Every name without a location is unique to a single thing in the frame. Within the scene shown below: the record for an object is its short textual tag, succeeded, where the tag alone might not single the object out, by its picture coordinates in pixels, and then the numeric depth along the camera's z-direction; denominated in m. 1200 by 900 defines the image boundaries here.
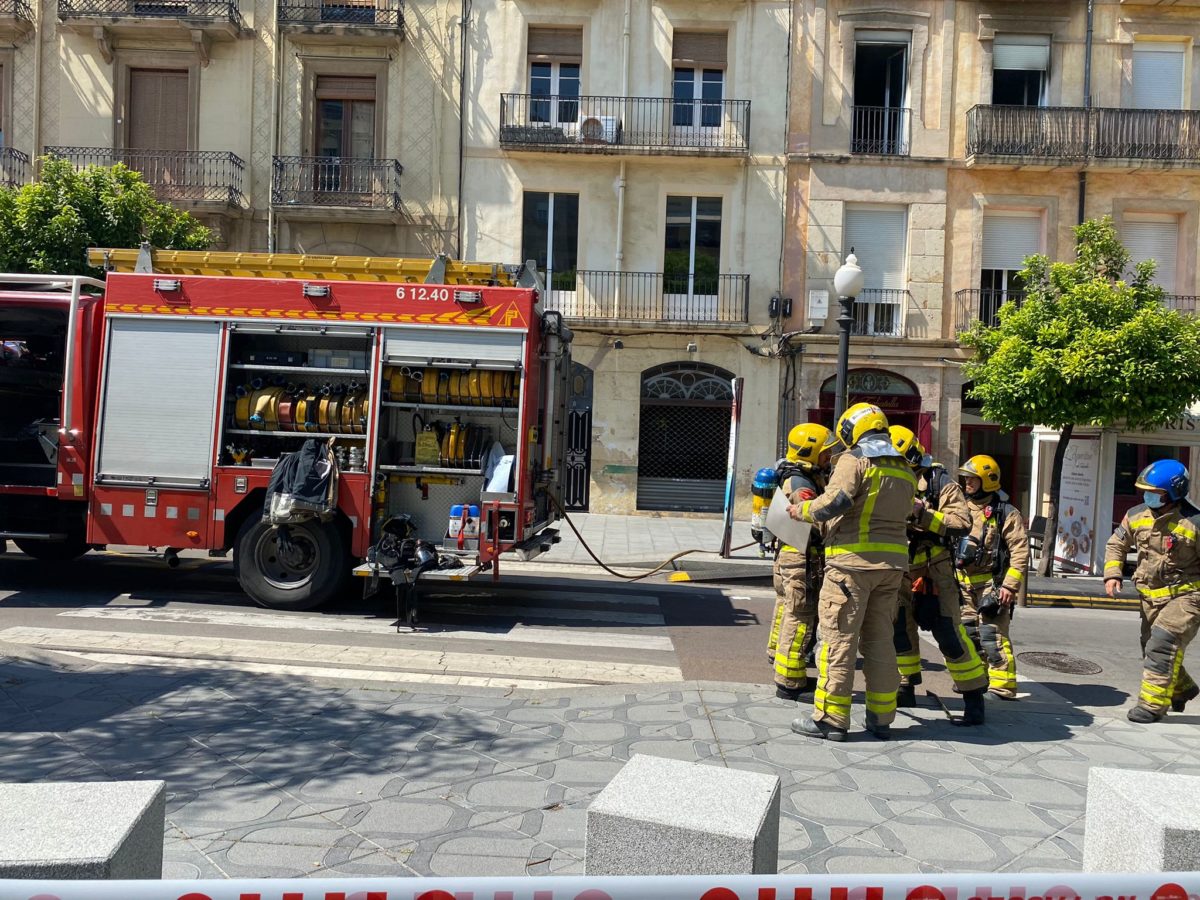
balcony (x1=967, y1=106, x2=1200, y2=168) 19.02
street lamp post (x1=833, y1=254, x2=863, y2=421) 11.78
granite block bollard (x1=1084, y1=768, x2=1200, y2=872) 2.65
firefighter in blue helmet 6.36
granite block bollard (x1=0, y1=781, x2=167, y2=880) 2.30
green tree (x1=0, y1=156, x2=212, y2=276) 15.89
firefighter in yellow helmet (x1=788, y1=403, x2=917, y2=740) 5.34
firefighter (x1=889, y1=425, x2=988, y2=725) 5.88
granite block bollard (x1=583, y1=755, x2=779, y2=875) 2.62
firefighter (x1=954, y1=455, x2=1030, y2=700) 6.69
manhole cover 8.04
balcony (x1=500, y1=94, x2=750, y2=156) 19.53
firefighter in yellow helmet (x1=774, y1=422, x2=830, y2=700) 6.21
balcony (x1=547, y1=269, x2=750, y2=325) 19.91
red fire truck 8.54
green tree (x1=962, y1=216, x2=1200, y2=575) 12.74
